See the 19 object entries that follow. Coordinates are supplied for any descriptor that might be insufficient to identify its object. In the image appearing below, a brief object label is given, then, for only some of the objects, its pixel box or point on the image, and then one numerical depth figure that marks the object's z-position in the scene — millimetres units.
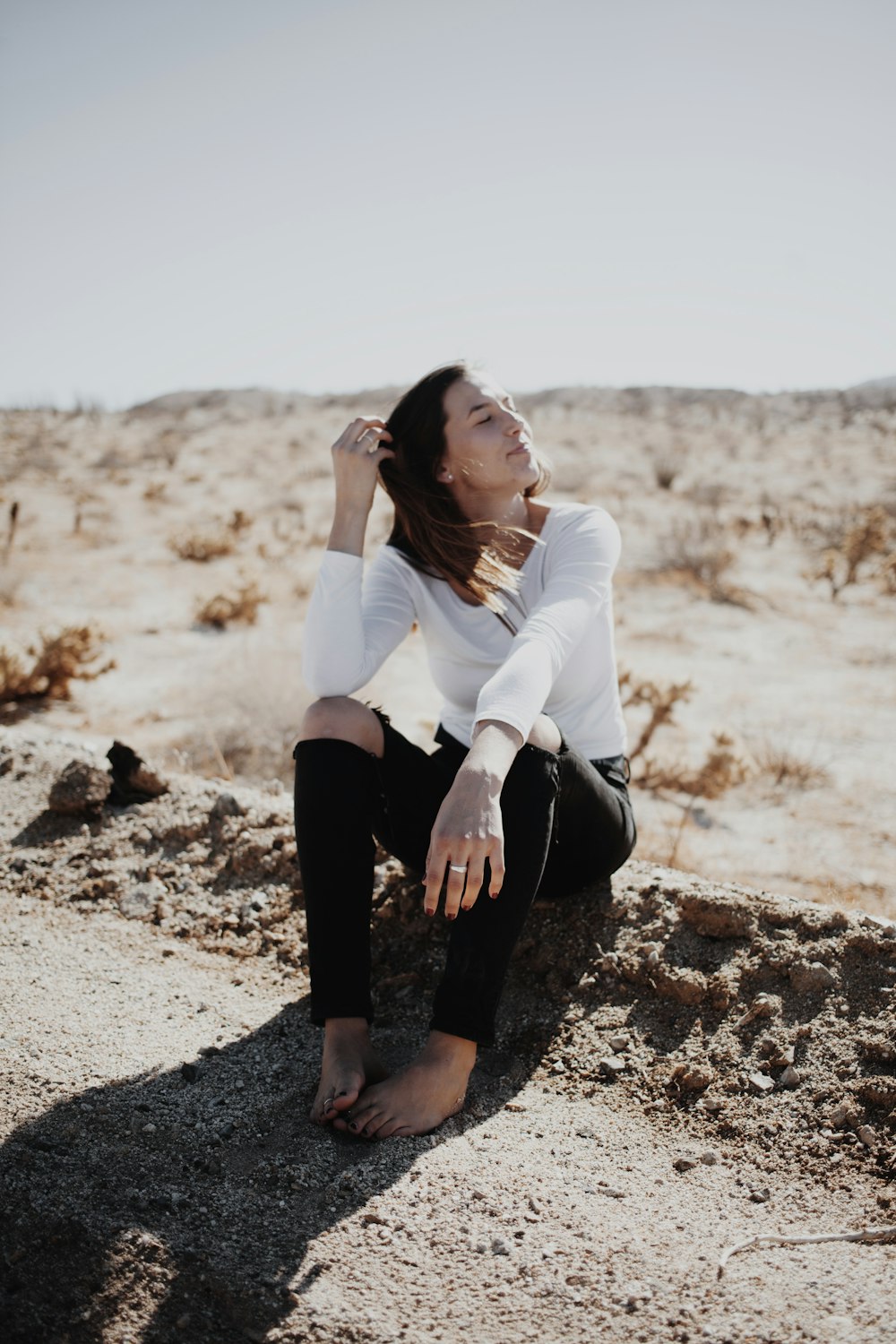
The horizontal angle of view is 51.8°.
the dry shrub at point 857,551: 8750
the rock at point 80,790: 2881
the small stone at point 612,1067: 1934
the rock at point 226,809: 2828
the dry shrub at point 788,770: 4520
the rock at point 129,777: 2943
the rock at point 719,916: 2137
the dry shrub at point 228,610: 7164
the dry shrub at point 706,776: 4398
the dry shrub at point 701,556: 8805
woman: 1707
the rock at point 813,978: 1972
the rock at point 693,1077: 1845
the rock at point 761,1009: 1947
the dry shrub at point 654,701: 4688
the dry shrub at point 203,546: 9445
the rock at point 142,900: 2559
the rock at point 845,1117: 1714
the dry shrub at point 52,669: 5086
